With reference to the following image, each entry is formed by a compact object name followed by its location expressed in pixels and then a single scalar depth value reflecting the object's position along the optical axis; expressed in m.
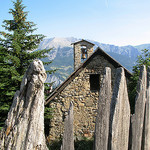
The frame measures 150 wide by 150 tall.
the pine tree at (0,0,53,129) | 8.84
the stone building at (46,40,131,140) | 9.40
